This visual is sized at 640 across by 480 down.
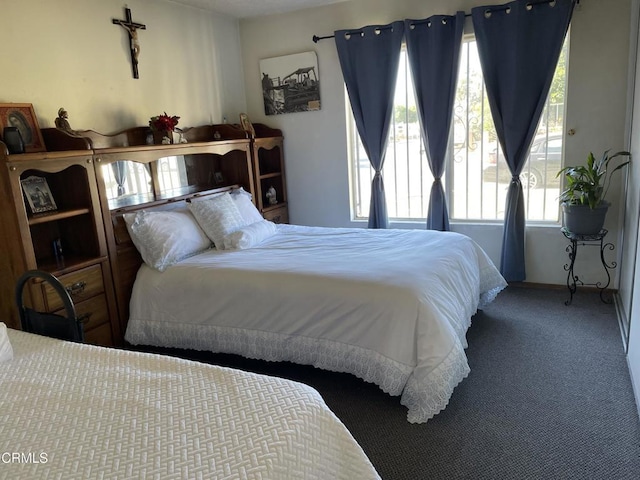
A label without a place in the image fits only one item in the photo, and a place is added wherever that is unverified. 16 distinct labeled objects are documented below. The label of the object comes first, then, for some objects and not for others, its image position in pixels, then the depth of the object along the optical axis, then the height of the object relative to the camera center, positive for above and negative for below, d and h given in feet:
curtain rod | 11.32 +3.32
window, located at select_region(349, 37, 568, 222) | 12.48 -0.51
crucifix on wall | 11.37 +3.23
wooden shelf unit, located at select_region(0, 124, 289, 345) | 8.20 -0.85
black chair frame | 6.01 -2.02
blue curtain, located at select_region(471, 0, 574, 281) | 11.41 +1.73
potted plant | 10.69 -1.54
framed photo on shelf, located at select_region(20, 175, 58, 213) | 9.02 -0.43
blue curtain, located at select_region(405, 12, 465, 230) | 12.46 +1.77
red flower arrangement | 11.46 +0.98
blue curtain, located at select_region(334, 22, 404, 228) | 13.21 +1.93
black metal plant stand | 11.02 -2.96
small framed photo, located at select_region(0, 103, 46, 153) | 8.75 +0.98
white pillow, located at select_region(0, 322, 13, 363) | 5.41 -2.02
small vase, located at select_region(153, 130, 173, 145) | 11.46 +0.65
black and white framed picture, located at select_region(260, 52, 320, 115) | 14.52 +2.26
